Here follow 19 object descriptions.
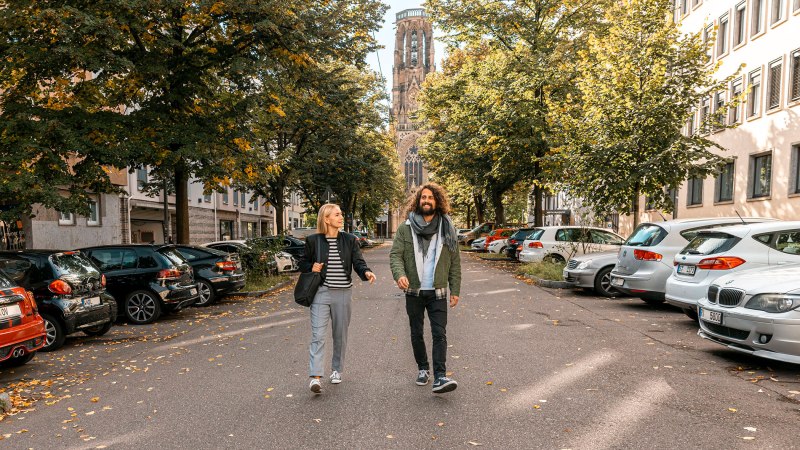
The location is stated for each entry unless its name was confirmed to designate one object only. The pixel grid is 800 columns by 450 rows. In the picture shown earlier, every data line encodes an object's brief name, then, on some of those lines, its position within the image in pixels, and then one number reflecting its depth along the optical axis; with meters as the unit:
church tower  112.19
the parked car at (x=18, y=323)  6.88
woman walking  5.95
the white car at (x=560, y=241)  19.47
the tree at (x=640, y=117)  16.56
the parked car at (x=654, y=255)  11.38
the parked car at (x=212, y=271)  14.18
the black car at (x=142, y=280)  11.56
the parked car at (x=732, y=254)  8.66
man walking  5.67
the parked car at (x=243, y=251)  17.78
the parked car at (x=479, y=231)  44.47
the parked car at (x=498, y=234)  34.81
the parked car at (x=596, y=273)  14.48
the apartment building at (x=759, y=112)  22.70
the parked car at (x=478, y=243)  38.38
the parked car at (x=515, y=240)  27.30
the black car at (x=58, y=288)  9.00
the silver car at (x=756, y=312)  6.35
